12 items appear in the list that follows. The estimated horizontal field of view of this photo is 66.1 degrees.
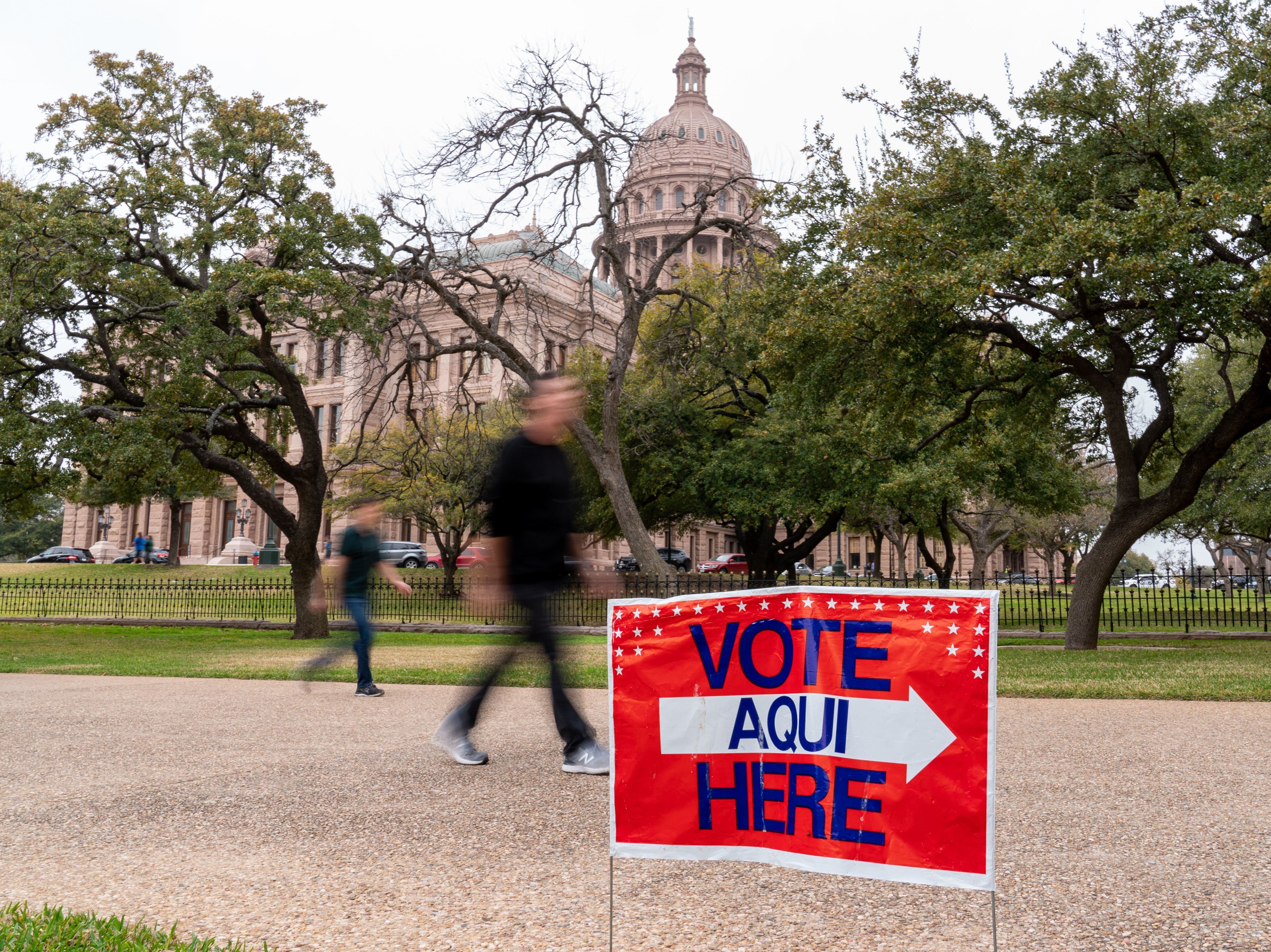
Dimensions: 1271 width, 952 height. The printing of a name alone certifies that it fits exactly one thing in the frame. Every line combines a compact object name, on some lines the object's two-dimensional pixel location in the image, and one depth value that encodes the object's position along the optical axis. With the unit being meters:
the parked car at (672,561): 45.91
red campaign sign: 2.72
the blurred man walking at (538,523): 5.39
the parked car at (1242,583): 19.91
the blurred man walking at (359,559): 8.94
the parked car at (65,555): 64.56
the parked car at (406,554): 51.47
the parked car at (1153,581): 19.61
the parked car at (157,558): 60.47
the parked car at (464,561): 48.16
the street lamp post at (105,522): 68.25
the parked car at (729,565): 55.62
